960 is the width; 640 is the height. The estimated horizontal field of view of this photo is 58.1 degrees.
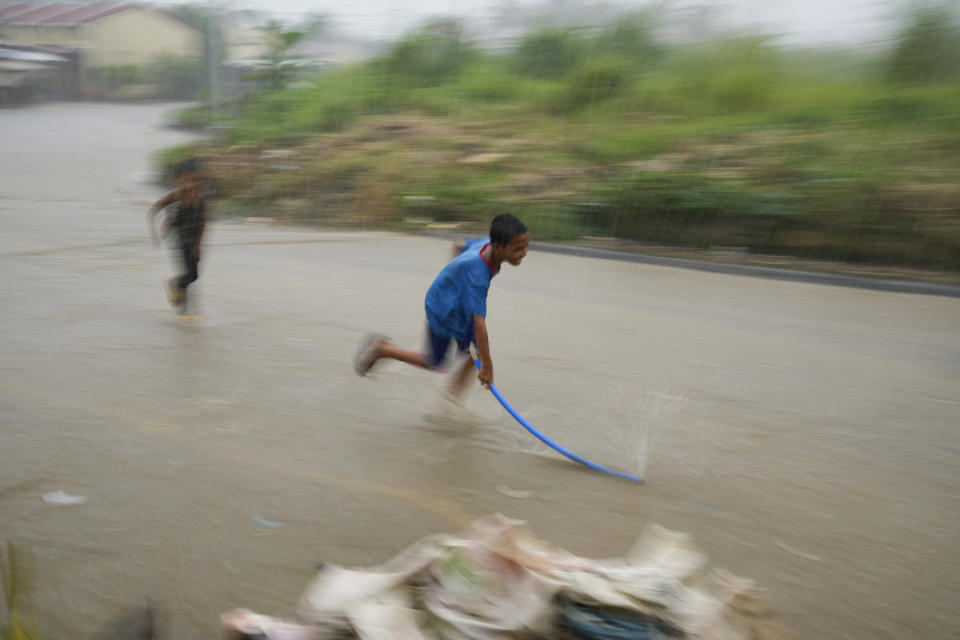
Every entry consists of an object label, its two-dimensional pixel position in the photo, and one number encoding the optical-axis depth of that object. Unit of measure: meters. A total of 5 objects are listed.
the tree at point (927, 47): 10.96
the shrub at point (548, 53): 14.38
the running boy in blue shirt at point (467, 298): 3.79
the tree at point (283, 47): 15.92
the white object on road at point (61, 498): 3.26
